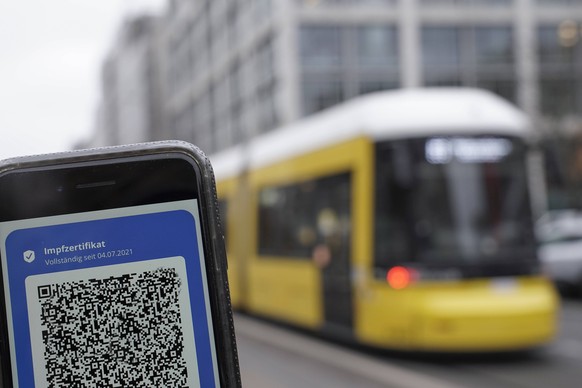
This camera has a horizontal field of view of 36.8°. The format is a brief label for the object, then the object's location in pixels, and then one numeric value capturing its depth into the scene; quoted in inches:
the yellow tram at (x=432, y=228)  385.4
